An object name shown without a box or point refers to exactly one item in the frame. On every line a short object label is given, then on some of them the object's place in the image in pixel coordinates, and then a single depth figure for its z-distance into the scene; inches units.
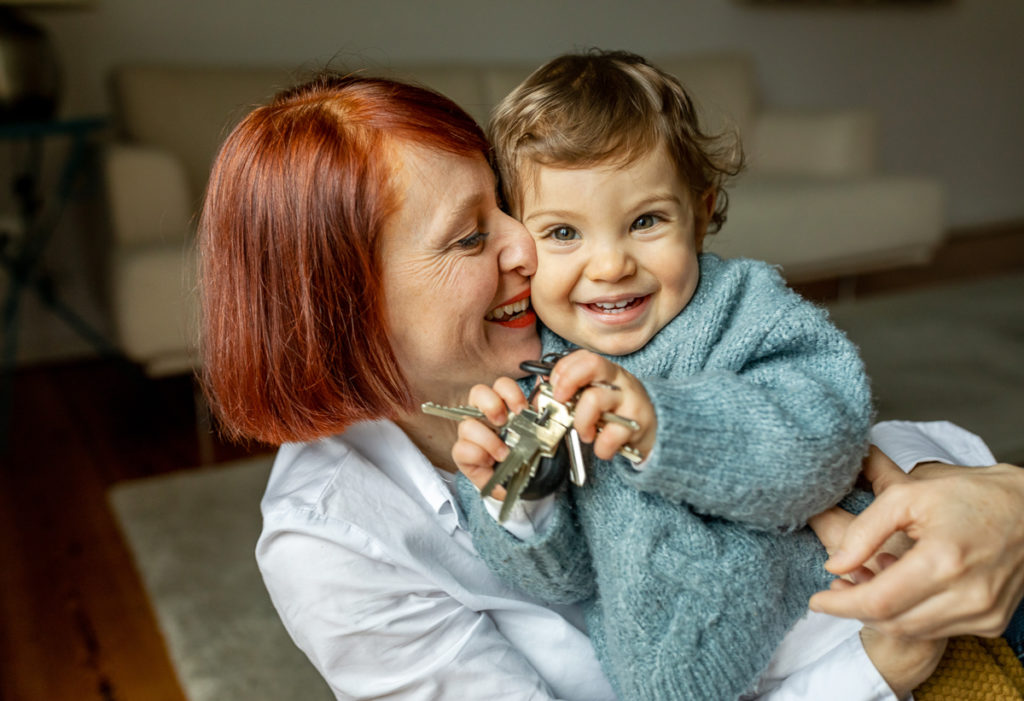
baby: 30.3
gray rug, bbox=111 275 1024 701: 72.2
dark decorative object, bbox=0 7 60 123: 111.3
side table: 114.3
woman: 34.7
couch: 108.1
